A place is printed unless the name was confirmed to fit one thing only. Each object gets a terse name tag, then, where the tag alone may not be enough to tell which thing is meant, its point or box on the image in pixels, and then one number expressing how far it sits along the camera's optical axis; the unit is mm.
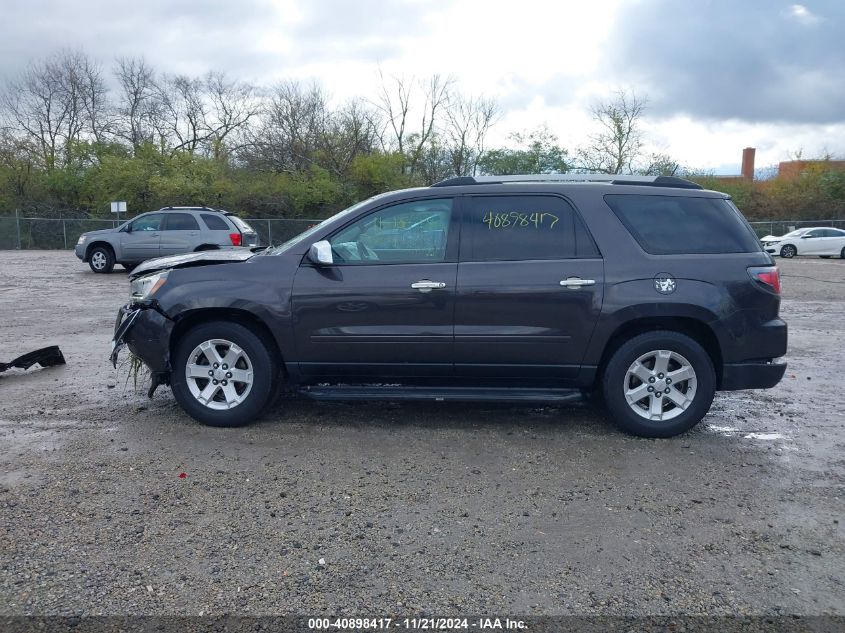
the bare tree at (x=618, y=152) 42500
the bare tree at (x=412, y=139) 41281
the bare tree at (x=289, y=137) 40062
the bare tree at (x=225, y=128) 44125
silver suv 18219
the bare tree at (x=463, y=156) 41312
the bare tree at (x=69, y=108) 43625
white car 29891
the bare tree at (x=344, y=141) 39531
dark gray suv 5016
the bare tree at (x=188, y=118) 47500
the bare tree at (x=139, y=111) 46781
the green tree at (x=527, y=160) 40656
